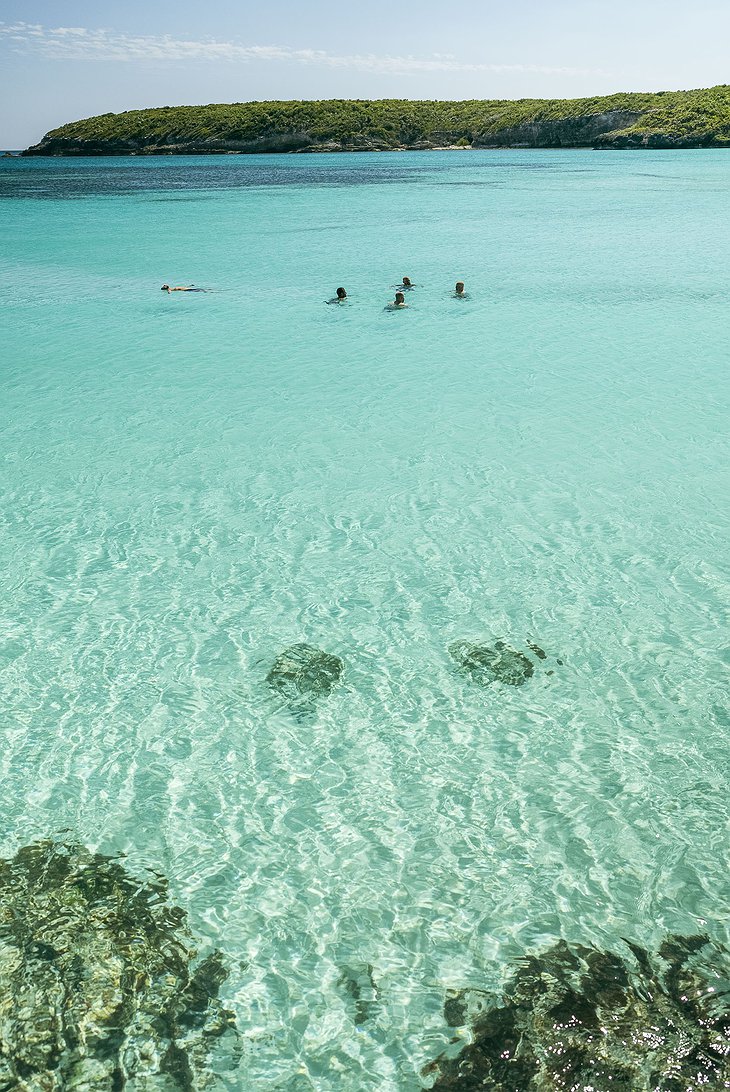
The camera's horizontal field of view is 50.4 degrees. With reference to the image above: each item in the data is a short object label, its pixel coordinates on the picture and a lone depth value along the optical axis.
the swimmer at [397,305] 20.99
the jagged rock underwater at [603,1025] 3.88
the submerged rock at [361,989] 4.36
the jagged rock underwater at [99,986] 4.08
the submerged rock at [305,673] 6.97
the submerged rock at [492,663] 7.03
